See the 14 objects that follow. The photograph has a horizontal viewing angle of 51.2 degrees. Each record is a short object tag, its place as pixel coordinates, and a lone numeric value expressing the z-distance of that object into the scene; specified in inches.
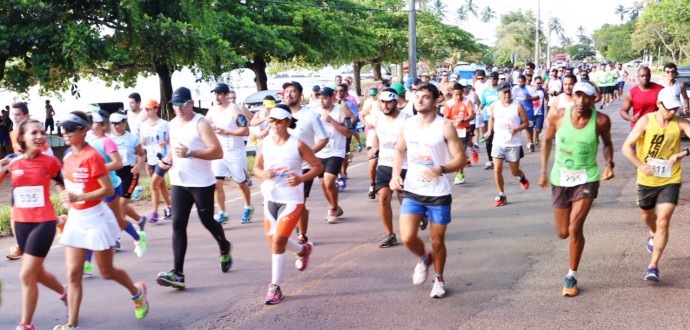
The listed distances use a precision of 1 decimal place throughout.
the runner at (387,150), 301.3
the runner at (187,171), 252.5
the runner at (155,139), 369.1
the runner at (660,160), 243.8
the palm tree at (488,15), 5659.5
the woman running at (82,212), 201.5
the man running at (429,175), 230.1
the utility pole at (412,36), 950.4
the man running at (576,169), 234.8
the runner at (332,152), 358.3
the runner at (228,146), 369.4
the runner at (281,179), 241.9
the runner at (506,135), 402.0
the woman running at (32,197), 206.5
